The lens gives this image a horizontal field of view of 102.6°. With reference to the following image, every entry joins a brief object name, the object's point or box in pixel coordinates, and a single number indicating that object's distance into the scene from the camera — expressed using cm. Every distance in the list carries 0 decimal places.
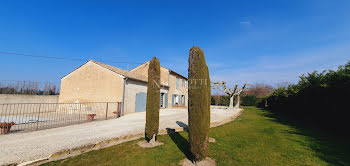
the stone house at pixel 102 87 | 1204
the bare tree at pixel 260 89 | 4351
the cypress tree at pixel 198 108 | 347
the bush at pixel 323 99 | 675
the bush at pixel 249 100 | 2966
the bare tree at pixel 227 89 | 1822
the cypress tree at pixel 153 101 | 508
